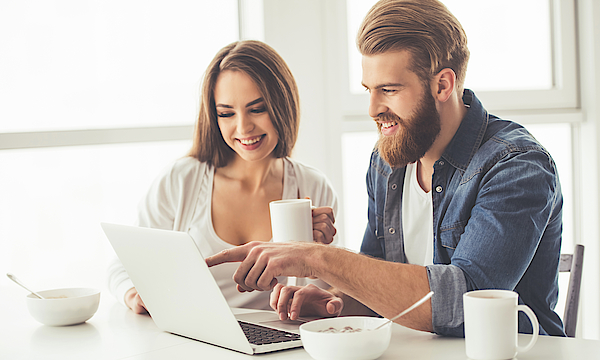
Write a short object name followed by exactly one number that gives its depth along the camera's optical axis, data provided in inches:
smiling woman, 69.9
